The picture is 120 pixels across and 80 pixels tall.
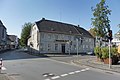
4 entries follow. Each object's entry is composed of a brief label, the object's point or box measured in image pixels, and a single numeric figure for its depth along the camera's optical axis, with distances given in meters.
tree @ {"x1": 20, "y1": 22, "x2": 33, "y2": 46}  34.09
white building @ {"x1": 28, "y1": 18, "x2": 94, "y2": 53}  21.25
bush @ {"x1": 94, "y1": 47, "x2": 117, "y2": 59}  9.73
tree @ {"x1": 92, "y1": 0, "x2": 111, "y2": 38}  14.21
